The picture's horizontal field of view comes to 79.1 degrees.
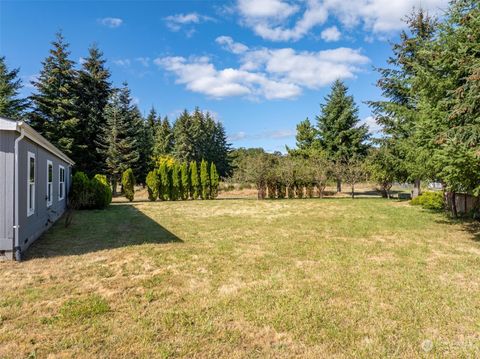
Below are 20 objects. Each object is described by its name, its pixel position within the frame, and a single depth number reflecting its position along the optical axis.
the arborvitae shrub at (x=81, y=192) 14.16
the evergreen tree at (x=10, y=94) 22.15
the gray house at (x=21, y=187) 5.45
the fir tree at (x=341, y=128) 28.21
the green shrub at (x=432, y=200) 13.65
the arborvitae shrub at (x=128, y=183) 18.52
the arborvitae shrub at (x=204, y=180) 19.62
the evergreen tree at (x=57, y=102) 22.70
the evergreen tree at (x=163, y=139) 41.69
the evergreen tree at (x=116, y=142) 24.34
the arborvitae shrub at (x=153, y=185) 18.58
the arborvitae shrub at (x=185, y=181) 19.20
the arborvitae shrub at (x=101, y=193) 14.70
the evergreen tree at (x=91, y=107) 24.81
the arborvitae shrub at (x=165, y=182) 18.82
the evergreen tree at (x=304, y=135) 31.41
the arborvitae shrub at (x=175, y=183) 18.98
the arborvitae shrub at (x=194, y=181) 19.53
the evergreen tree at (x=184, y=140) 39.00
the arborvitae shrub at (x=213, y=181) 19.89
